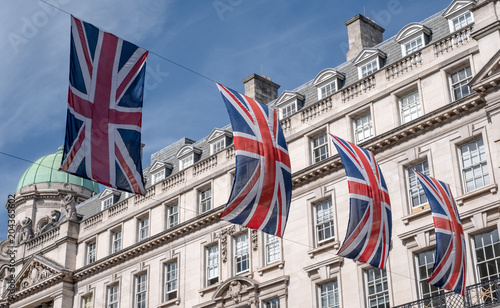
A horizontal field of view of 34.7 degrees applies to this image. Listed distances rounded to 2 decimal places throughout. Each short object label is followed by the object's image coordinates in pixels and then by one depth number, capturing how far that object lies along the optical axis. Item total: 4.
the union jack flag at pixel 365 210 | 23.41
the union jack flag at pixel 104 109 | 19.28
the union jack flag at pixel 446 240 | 24.17
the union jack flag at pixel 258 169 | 21.47
